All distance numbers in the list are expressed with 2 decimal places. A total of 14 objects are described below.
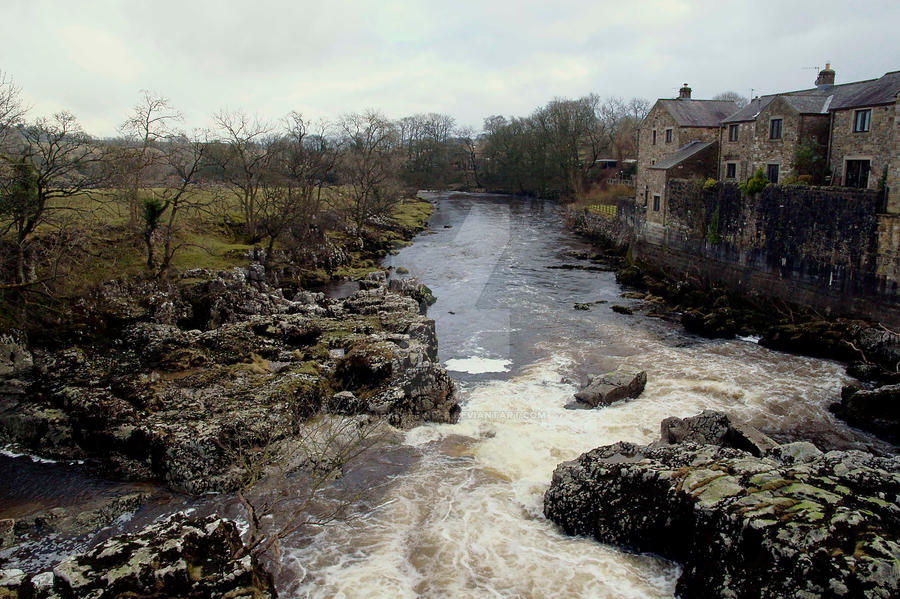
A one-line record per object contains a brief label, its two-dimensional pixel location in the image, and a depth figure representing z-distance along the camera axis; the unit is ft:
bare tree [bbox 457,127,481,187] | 330.83
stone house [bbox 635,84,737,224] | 129.29
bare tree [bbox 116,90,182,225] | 85.56
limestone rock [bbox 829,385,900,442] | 55.72
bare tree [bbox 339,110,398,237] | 165.99
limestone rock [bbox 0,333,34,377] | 56.95
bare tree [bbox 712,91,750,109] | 369.30
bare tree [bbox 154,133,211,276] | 85.40
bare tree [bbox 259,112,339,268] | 120.26
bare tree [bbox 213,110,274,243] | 116.26
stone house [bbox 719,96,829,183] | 100.32
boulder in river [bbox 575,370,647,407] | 60.85
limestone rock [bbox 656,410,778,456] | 46.47
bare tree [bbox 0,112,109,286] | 66.69
